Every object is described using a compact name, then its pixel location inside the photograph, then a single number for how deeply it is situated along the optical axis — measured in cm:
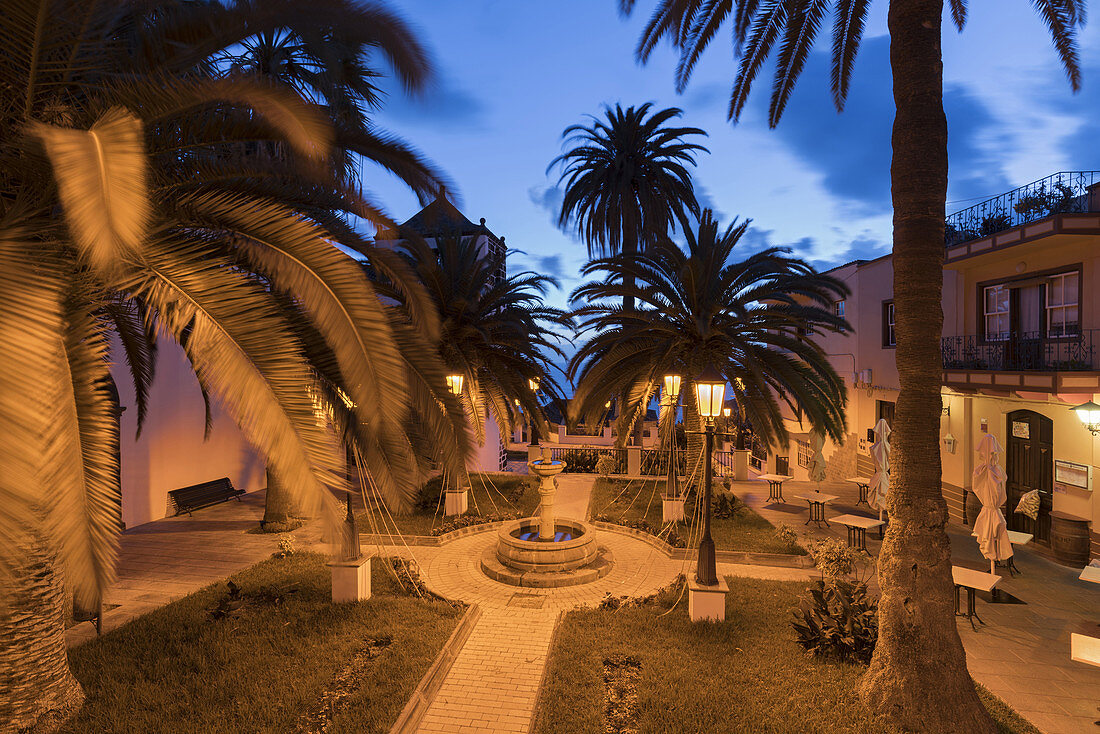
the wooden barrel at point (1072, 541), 1089
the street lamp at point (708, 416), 813
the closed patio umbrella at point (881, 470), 1288
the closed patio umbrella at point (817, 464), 1602
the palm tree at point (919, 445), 536
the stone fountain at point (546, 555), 1038
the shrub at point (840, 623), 678
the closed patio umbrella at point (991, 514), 883
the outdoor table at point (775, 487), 1568
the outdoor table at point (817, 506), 1376
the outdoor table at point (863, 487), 1583
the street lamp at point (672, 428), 1042
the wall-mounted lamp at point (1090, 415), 1073
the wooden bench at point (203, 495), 1446
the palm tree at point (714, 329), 1132
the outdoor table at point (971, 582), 814
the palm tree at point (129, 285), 298
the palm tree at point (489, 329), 1384
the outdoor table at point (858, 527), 1148
